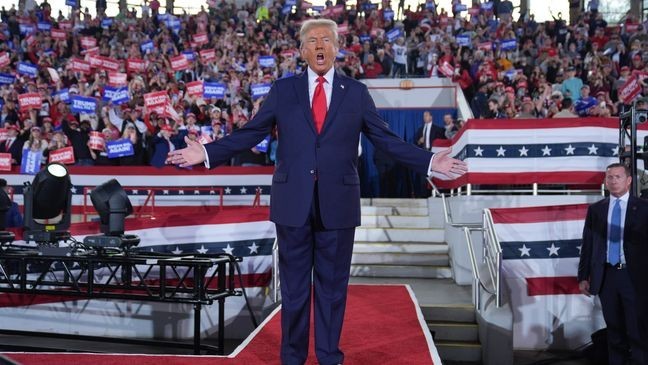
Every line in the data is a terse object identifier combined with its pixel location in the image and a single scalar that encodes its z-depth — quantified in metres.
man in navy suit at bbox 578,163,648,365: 6.02
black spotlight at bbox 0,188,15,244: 6.95
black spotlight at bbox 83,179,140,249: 6.43
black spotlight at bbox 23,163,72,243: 6.42
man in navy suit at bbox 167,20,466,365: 3.18
